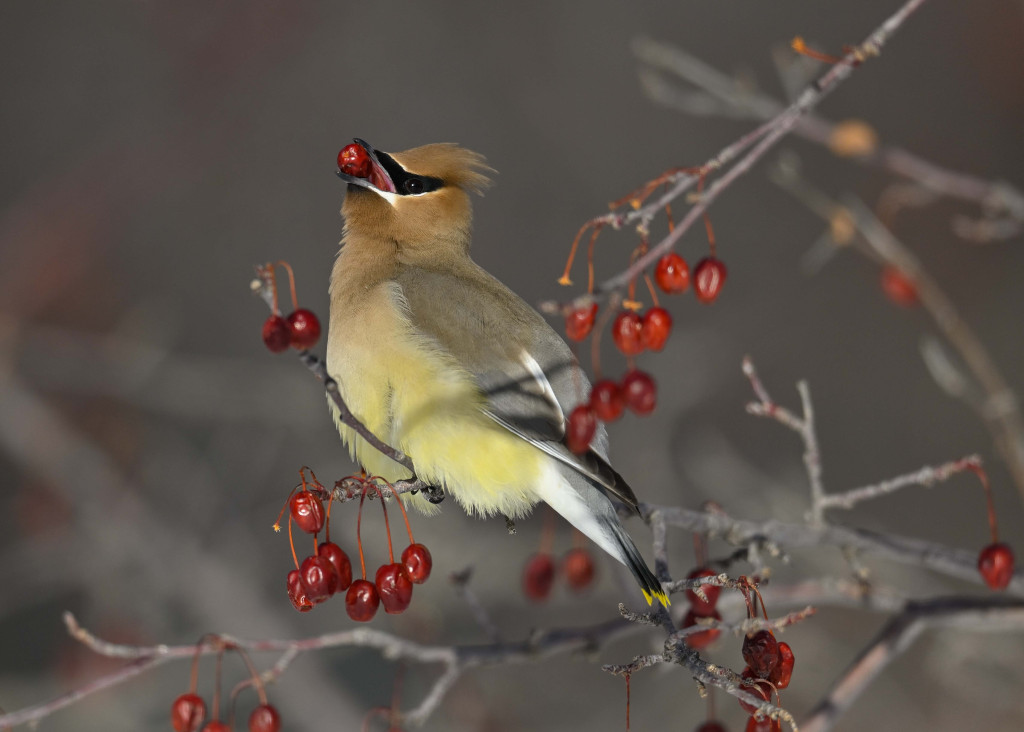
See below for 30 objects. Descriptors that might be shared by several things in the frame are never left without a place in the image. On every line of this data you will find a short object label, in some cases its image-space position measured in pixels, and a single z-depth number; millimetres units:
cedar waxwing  5422
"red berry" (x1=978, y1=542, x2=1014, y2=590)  4391
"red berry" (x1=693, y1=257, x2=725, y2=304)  4105
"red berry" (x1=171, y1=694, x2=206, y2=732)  4230
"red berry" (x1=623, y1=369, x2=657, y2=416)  3666
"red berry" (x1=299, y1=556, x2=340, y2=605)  4219
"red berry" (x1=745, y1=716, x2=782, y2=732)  3611
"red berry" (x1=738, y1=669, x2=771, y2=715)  3584
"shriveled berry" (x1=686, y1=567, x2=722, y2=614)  4605
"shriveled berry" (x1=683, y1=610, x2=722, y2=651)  4598
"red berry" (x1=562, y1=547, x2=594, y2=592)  5816
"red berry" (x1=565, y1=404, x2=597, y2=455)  3814
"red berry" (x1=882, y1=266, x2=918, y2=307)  6430
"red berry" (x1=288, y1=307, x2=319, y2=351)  3910
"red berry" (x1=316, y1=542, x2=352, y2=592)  4336
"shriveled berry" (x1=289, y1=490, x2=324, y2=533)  4324
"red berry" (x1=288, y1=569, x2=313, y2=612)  4258
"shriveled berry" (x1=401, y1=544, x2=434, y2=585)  4496
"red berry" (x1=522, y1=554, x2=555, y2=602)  5801
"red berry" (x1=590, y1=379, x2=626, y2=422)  3682
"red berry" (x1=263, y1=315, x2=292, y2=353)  3771
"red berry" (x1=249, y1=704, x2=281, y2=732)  4223
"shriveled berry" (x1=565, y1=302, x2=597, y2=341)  3678
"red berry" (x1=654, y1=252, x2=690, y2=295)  4164
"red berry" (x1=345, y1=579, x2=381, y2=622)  4391
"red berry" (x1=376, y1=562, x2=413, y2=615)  4328
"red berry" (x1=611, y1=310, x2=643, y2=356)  4008
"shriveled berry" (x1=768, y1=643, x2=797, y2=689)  3750
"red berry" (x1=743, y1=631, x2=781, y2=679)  3672
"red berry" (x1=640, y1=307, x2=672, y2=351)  3984
